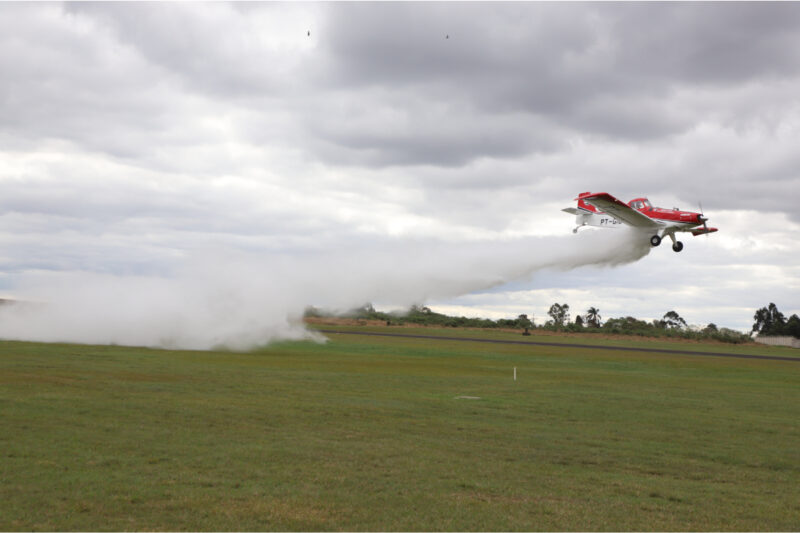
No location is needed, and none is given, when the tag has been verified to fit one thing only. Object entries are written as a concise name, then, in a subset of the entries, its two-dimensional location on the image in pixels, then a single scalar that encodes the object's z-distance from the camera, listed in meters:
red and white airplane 40.88
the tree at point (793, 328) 158.25
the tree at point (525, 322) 156.15
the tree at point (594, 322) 168.93
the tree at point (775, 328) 167.62
